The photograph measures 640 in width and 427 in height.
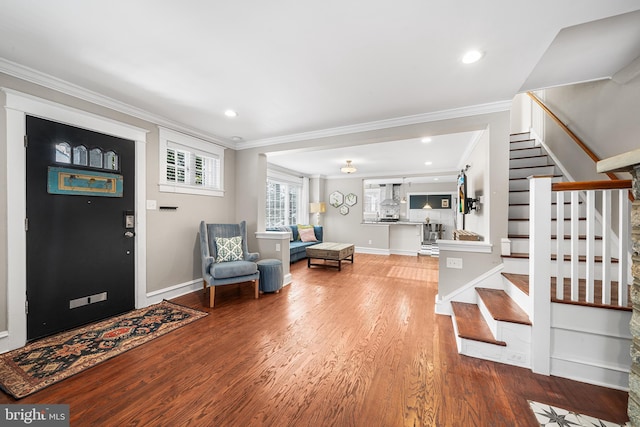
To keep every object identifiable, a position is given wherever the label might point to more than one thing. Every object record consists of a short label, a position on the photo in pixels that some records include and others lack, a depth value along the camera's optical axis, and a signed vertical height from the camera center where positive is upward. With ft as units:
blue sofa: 18.67 -2.69
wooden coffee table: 16.44 -2.87
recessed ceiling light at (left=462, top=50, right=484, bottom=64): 5.84 +3.92
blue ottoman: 11.40 -3.12
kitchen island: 23.18 -2.44
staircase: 5.43 -2.87
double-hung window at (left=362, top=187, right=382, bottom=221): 31.35 +1.34
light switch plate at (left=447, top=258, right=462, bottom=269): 9.07 -1.94
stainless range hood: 29.91 +1.77
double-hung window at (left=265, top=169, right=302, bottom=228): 20.88 +1.24
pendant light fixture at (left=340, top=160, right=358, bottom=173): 17.85 +3.25
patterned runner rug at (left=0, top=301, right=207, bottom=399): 5.50 -3.86
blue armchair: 9.94 -2.12
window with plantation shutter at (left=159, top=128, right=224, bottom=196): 10.49 +2.31
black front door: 7.12 -0.51
